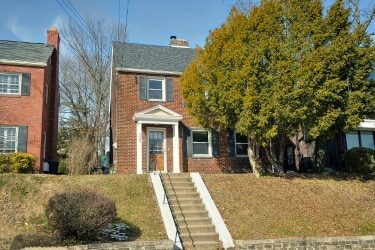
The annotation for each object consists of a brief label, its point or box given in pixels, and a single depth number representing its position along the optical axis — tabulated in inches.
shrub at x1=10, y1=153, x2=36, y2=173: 649.0
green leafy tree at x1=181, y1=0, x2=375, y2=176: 580.4
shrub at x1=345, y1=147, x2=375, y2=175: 722.8
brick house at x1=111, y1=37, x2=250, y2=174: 748.6
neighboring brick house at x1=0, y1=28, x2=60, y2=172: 705.0
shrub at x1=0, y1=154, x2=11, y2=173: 643.5
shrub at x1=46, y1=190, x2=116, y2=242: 360.2
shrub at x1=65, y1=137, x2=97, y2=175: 676.1
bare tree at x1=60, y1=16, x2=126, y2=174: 1165.7
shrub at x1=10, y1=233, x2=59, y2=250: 349.1
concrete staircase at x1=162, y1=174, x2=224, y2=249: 427.2
